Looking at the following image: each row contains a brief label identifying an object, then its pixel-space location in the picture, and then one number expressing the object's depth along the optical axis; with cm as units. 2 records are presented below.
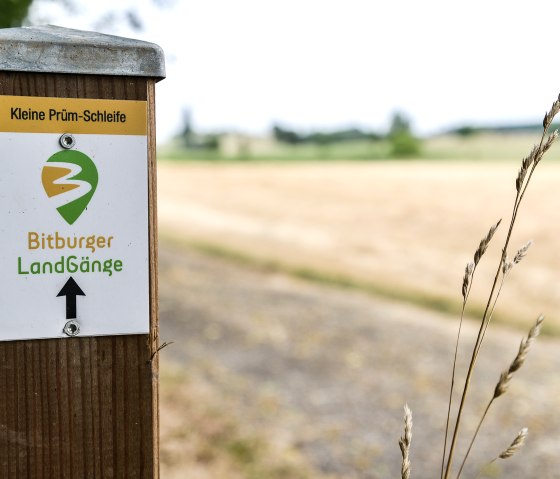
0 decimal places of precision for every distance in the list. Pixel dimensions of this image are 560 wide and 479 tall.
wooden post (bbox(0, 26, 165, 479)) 68
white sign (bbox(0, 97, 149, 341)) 68
